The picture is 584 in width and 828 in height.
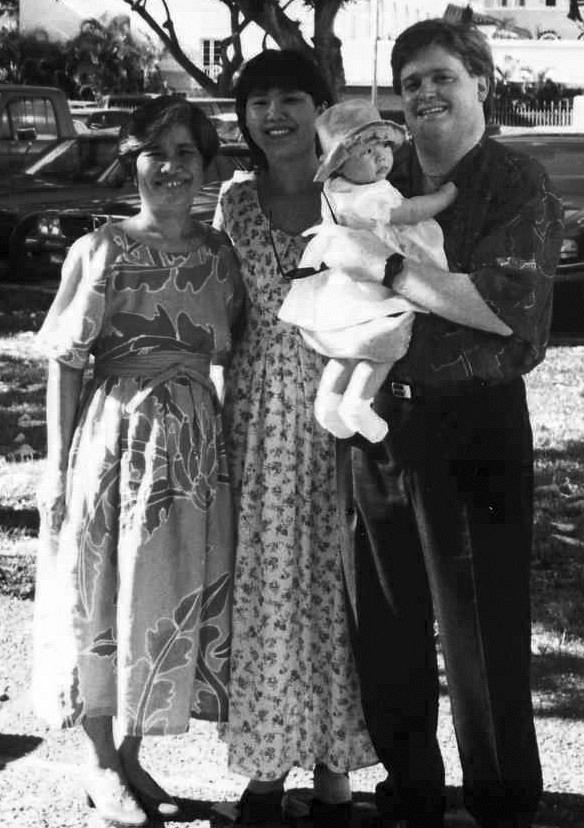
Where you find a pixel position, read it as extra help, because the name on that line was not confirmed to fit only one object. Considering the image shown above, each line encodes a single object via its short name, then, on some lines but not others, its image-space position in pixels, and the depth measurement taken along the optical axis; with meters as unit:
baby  3.34
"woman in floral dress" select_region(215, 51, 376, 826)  3.86
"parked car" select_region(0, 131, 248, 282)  14.08
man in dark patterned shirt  3.37
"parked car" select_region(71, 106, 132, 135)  22.27
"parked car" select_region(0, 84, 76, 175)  16.81
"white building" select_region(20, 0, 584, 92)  42.75
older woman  3.86
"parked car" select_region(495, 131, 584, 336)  11.99
